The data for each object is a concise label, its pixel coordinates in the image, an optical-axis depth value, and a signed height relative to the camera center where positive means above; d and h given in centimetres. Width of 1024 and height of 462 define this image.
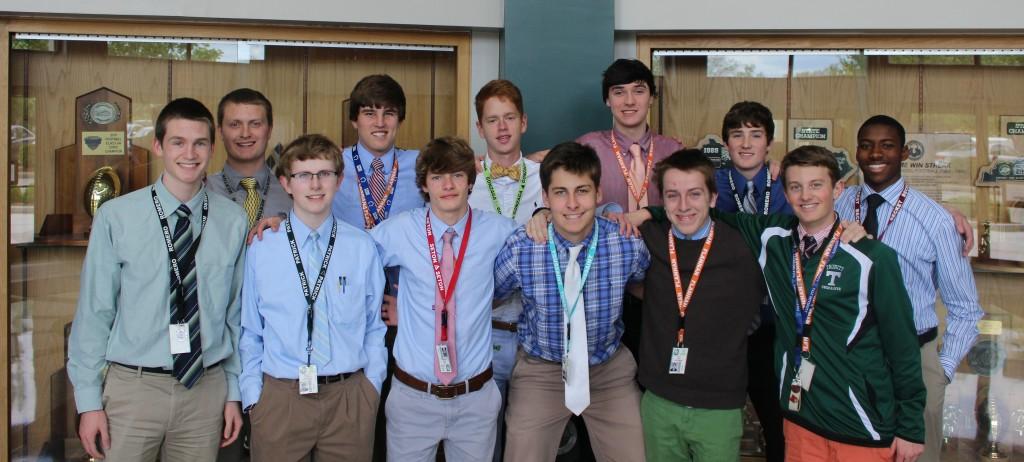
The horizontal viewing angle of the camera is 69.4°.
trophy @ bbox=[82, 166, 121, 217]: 427 +9
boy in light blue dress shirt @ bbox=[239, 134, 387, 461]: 280 -47
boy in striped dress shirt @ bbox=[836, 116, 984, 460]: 315 -17
